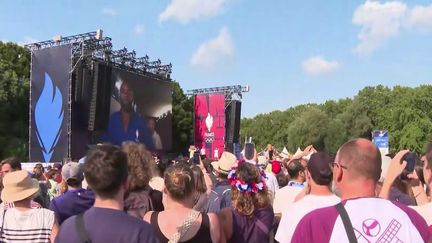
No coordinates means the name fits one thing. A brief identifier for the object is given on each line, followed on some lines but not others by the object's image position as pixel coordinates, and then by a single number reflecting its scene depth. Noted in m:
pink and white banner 31.52
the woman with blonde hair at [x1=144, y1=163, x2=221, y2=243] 3.26
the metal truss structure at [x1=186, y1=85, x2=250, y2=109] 32.88
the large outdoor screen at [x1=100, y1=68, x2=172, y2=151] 23.47
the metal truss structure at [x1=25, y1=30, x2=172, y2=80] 21.61
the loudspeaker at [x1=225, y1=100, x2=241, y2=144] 32.09
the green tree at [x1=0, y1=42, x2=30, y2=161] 29.12
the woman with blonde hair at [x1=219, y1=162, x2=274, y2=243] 3.81
